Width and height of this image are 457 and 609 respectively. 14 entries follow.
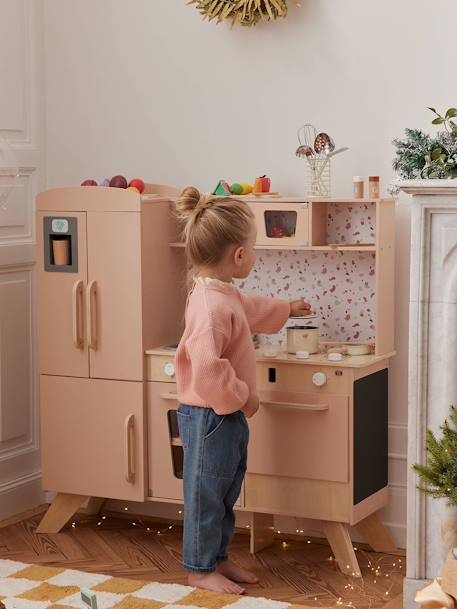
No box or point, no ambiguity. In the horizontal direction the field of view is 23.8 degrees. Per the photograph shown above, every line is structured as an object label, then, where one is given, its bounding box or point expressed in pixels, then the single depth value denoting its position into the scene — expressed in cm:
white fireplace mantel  306
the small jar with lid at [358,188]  363
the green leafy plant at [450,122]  305
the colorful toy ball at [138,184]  389
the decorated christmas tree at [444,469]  256
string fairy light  332
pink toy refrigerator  376
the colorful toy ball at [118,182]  386
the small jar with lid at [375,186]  361
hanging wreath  379
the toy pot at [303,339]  361
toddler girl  329
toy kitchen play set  354
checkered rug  321
